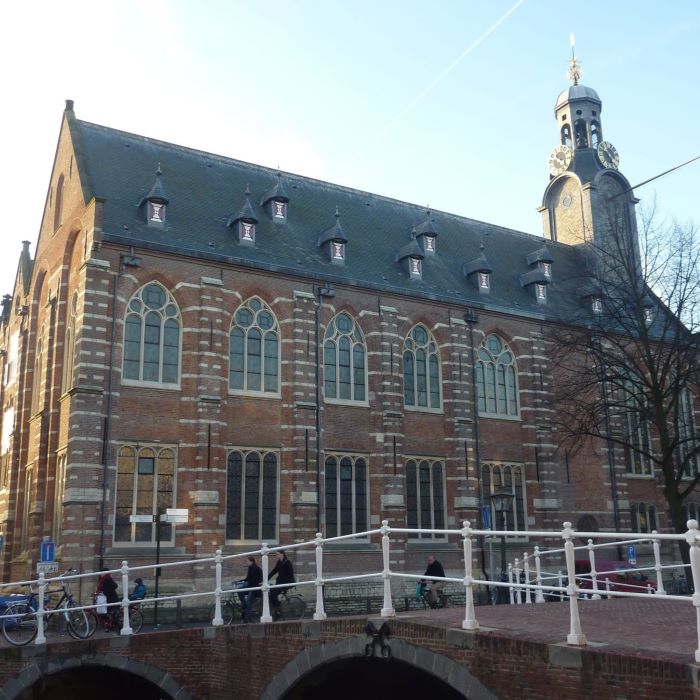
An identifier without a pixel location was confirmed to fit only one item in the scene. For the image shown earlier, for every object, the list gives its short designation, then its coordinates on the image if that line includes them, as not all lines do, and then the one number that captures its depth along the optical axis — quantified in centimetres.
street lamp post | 2293
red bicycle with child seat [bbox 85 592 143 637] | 1597
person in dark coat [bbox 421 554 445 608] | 2130
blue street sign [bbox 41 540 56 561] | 2111
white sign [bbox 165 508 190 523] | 2041
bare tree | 2461
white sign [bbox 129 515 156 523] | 2289
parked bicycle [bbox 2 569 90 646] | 1567
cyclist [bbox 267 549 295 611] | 1659
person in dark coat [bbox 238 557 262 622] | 1535
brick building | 2411
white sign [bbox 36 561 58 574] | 1912
